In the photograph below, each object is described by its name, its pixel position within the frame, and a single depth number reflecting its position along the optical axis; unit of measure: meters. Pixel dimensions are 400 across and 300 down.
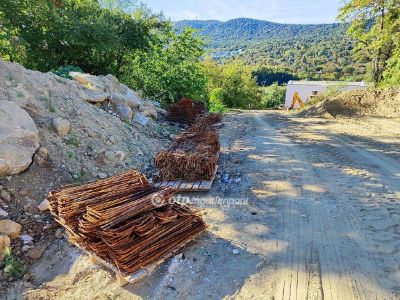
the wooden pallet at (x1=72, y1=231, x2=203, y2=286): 3.18
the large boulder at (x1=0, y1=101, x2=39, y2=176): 4.52
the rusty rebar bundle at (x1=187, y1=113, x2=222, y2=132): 8.39
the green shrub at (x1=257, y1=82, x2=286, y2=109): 43.47
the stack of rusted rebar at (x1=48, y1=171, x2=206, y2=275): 3.40
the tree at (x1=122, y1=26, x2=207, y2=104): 13.35
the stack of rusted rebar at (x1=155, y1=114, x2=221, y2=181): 5.61
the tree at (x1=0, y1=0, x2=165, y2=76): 10.52
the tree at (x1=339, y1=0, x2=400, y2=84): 17.83
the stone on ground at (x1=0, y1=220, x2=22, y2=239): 3.86
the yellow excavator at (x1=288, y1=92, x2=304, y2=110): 40.66
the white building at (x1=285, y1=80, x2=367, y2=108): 43.47
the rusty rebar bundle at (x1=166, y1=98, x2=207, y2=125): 10.35
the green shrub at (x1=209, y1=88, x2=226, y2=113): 27.27
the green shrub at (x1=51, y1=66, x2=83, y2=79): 8.98
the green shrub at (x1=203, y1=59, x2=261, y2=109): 31.78
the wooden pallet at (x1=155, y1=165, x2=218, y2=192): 5.32
